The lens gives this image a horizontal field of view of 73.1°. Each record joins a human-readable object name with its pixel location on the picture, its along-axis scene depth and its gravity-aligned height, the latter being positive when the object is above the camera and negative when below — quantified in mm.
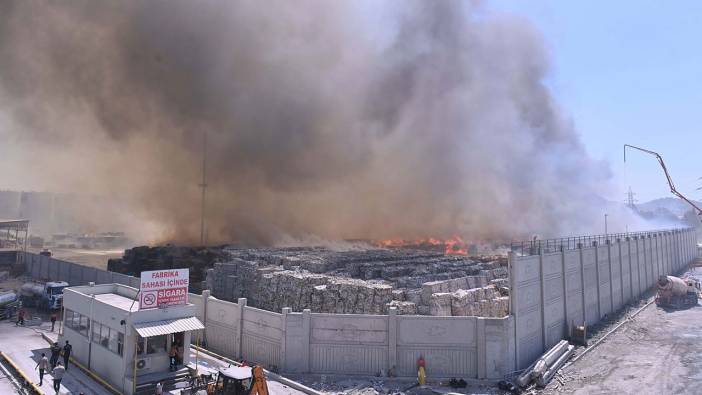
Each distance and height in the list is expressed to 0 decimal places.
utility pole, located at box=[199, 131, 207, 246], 54031 +955
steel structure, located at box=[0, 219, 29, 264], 41031 -27
